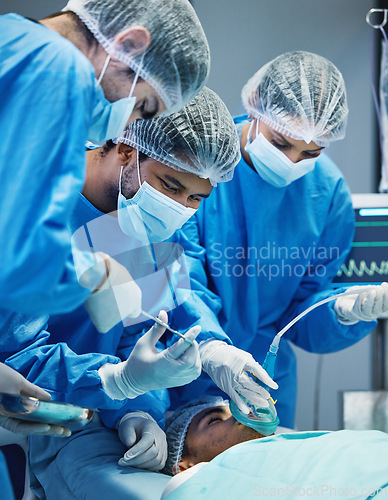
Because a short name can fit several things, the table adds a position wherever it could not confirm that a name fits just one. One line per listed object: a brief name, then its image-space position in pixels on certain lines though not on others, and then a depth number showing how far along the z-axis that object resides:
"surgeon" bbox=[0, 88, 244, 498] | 1.33
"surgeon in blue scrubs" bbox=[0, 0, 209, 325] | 0.84
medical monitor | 2.11
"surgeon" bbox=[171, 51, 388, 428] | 1.65
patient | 1.23
